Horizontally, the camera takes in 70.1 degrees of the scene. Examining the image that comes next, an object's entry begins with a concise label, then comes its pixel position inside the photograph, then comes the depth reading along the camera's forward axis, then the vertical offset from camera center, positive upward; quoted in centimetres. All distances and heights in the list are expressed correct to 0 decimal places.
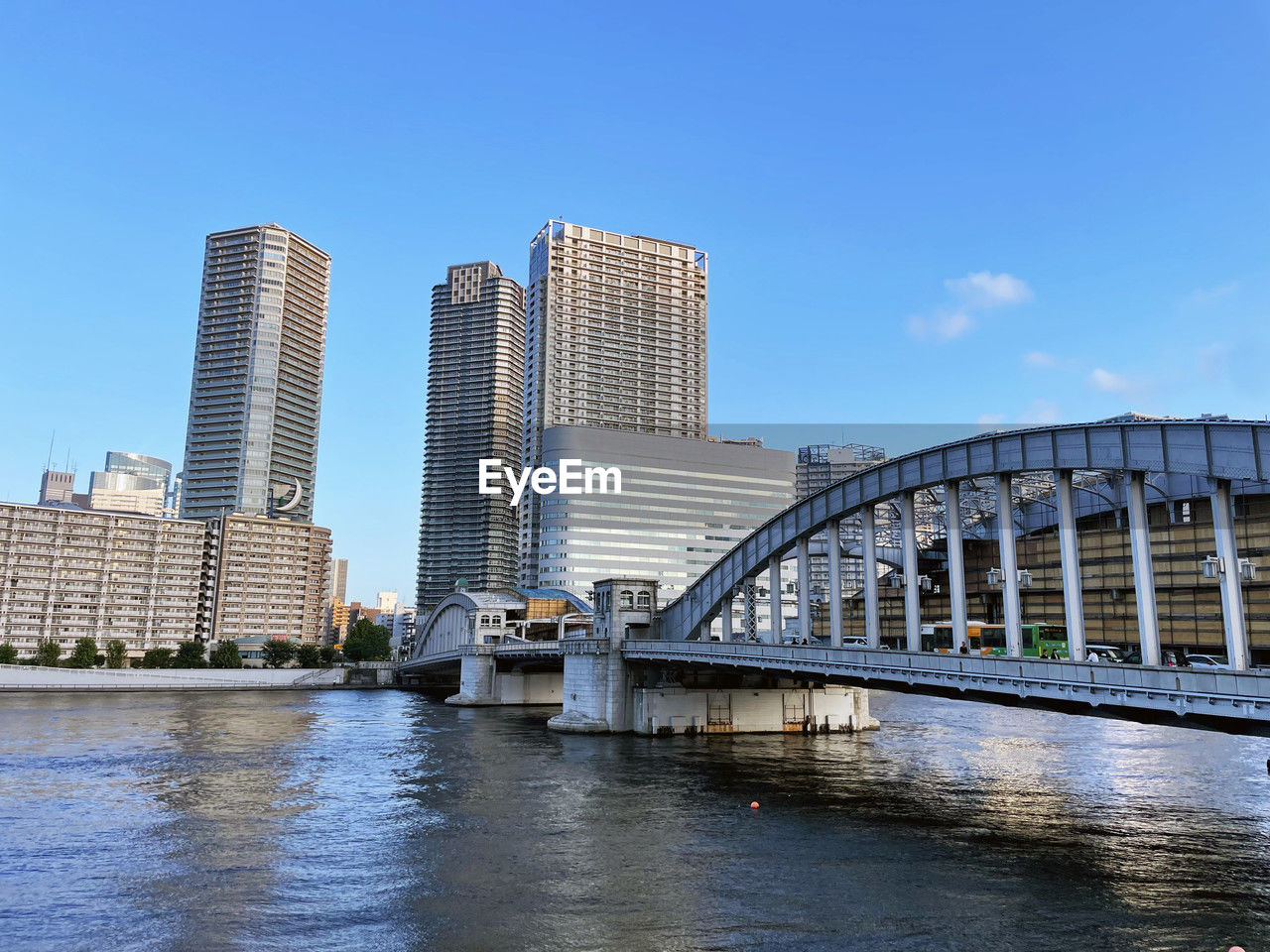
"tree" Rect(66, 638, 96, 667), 14412 -350
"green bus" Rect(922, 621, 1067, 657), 6531 +33
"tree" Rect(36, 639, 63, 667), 14188 -336
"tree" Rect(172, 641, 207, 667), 15188 -392
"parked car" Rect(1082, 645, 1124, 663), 7206 -47
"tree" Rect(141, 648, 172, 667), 15088 -418
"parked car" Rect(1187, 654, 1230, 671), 5709 -92
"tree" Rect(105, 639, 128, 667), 14650 -349
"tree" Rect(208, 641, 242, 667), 15425 -393
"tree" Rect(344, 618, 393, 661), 19400 -310
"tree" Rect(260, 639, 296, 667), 16438 -331
